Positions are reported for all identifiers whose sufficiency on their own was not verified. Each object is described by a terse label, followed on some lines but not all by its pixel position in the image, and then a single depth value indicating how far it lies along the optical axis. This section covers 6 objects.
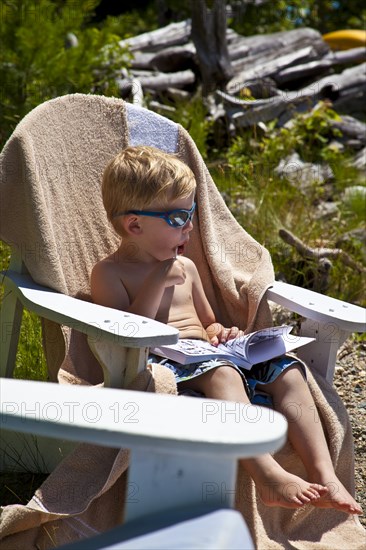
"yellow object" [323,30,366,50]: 14.80
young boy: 4.49
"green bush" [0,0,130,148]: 9.22
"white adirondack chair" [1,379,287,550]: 2.54
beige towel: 4.20
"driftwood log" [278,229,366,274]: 7.93
